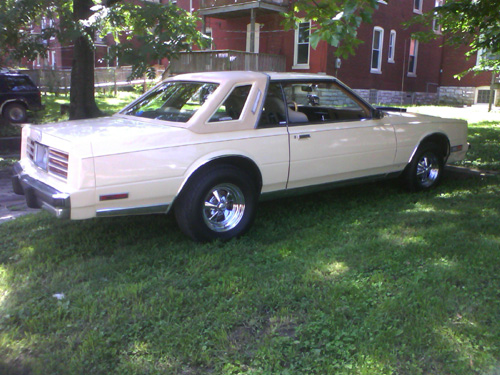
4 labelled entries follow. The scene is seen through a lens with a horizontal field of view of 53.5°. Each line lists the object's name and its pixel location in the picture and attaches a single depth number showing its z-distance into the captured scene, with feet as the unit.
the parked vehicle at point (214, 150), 13.47
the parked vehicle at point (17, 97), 49.08
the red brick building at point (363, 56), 63.41
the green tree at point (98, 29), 29.45
